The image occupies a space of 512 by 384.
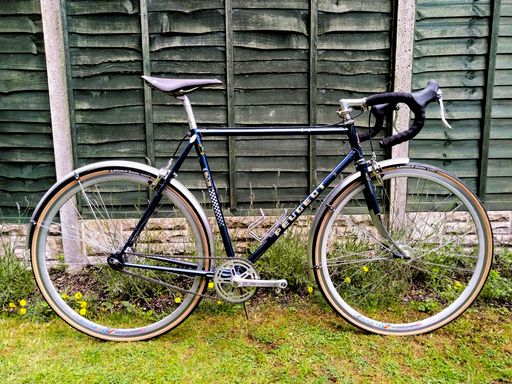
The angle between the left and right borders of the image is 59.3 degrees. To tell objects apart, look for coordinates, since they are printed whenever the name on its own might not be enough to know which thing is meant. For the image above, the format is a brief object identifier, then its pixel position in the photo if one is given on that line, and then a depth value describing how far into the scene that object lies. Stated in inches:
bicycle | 97.7
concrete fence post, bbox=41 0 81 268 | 128.6
